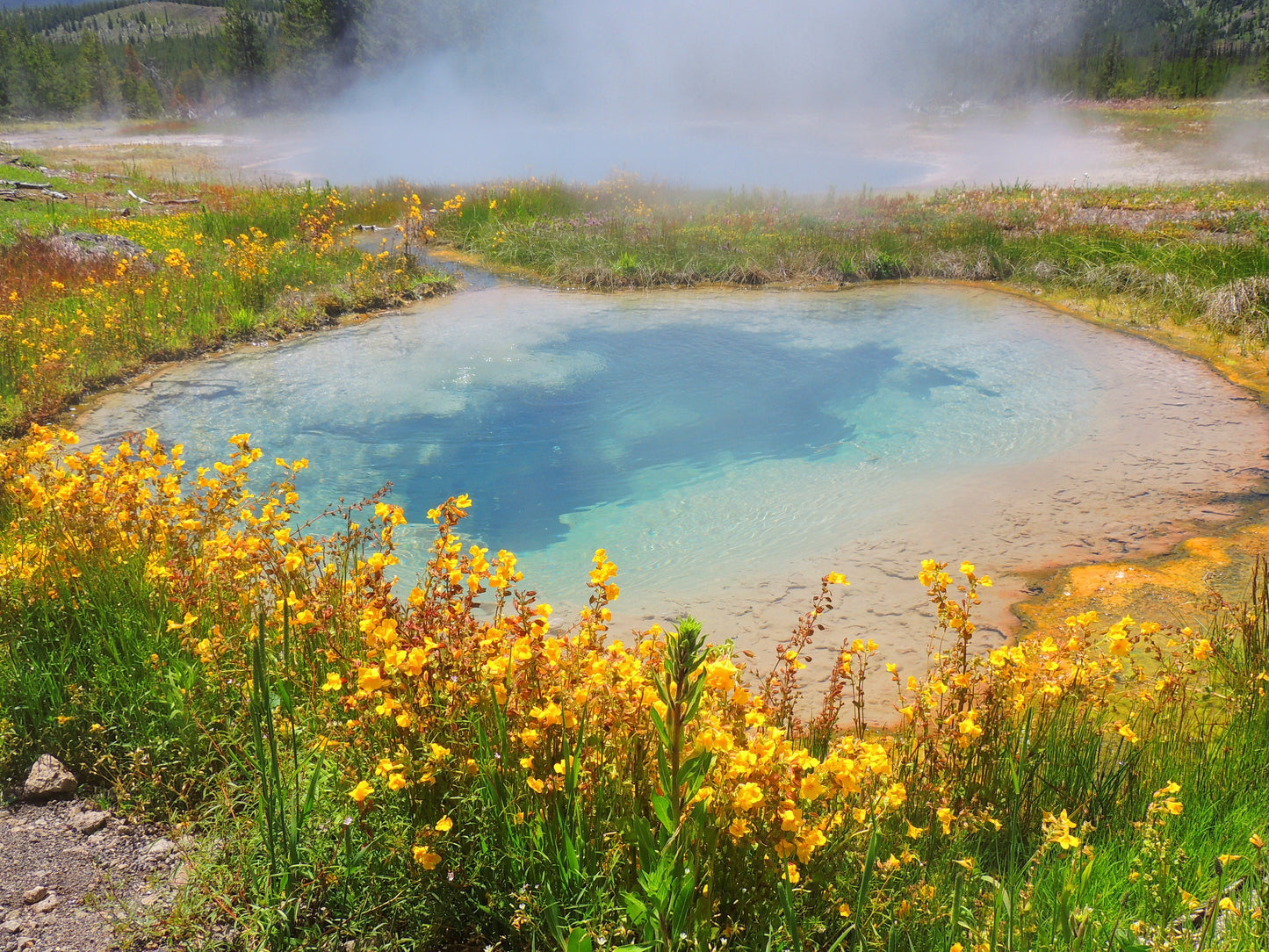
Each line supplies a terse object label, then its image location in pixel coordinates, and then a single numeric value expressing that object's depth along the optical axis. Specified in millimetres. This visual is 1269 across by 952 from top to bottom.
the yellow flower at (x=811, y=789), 1585
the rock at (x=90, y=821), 2418
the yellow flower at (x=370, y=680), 1833
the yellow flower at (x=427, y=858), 1816
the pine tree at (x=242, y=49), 52594
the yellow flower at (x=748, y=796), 1573
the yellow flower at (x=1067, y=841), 1536
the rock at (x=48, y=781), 2531
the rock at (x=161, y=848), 2307
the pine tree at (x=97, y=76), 58438
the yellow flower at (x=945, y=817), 1951
